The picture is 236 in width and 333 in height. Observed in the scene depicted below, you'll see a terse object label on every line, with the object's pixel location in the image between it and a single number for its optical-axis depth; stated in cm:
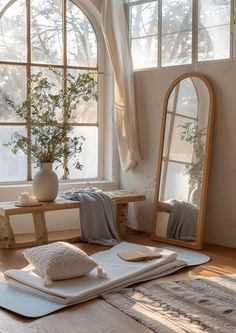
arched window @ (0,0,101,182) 525
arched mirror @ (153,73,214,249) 475
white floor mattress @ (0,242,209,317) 317
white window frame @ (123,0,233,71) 462
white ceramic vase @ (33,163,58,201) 480
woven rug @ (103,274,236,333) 287
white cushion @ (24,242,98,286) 340
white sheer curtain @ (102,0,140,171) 532
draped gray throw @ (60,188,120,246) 486
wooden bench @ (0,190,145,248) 453
